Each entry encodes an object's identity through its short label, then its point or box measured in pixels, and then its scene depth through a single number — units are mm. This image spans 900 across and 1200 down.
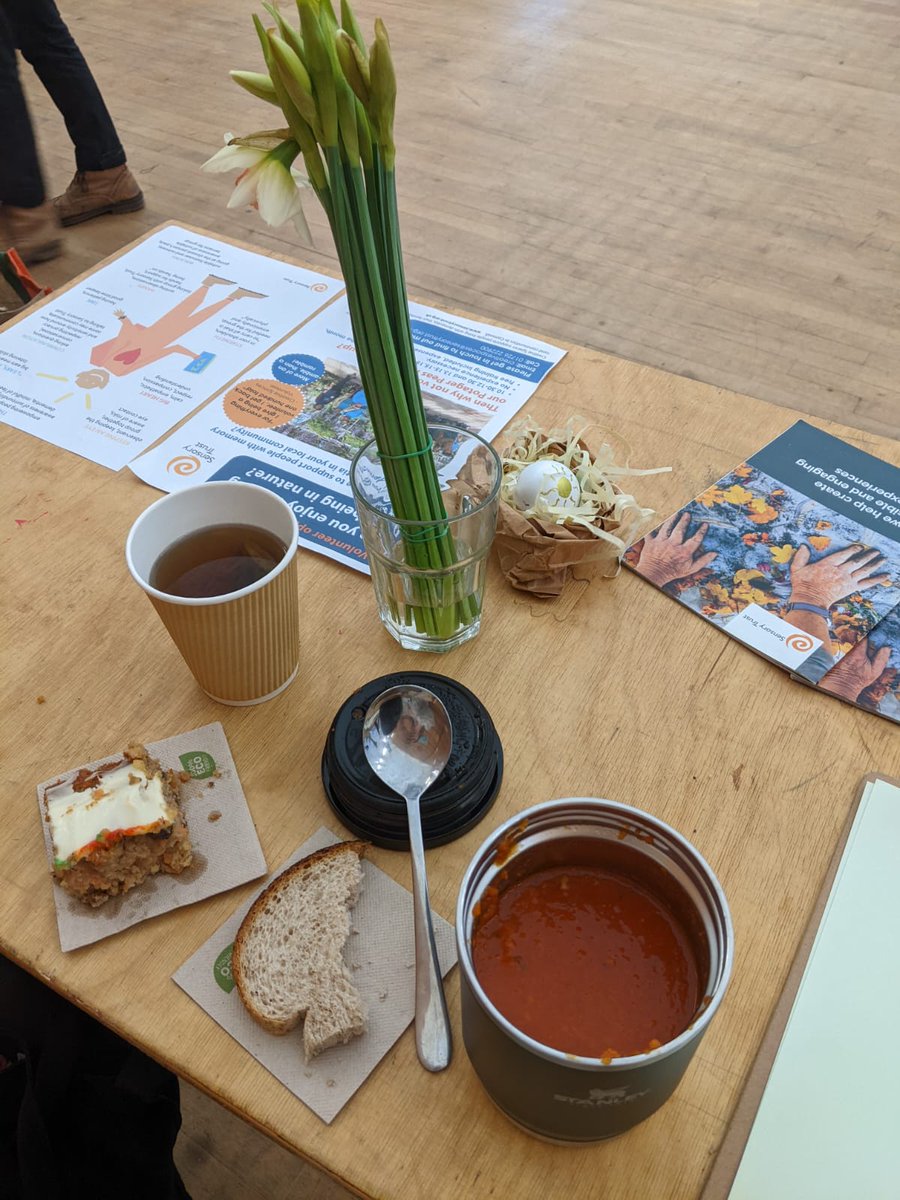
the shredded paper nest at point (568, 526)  729
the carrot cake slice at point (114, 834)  564
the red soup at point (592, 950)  448
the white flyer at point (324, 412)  828
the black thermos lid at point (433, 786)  579
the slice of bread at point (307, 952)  510
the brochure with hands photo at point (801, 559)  696
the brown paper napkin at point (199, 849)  556
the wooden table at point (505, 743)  482
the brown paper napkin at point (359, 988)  497
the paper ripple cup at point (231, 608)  589
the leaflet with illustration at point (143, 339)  894
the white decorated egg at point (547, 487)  742
